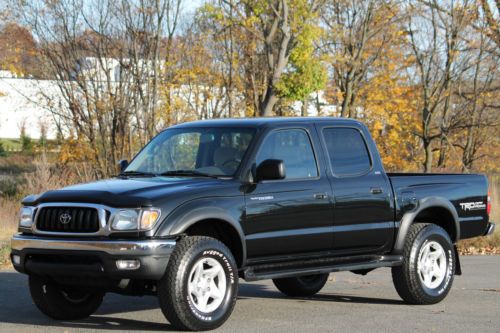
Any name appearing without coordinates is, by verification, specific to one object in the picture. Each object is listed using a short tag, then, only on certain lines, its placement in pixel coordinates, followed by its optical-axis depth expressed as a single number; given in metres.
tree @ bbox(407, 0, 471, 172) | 38.38
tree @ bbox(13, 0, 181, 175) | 27.46
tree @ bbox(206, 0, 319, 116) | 30.89
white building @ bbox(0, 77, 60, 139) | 31.36
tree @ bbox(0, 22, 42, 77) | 31.18
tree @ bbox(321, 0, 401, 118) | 35.41
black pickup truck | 7.97
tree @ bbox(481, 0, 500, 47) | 35.22
